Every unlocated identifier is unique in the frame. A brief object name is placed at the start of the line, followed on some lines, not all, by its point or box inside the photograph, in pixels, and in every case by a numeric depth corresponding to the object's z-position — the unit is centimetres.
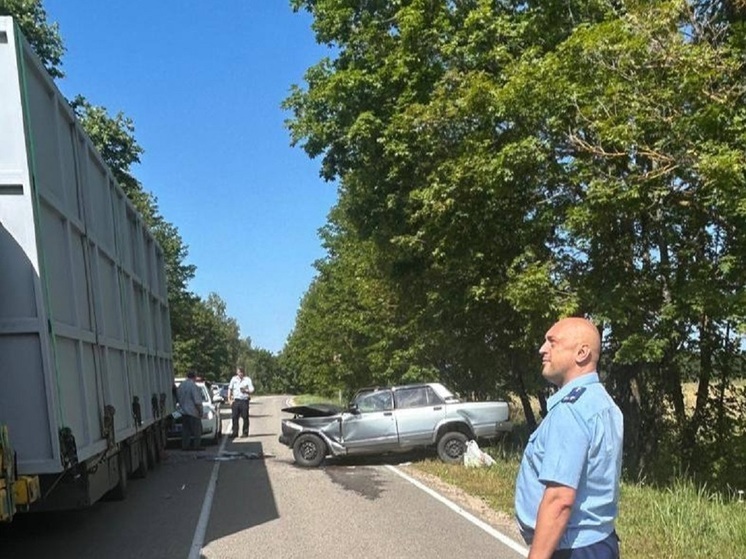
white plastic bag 1372
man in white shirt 2109
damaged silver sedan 1506
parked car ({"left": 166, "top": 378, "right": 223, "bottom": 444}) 1884
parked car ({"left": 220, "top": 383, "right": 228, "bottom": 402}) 3912
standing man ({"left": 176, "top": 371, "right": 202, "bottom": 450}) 1739
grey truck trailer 602
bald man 282
